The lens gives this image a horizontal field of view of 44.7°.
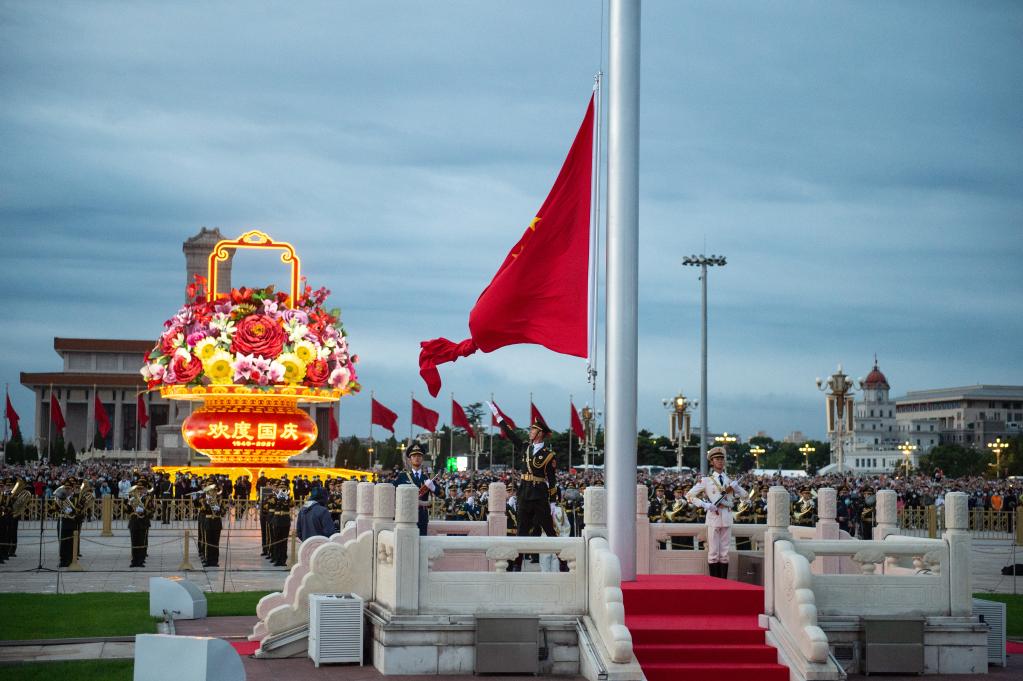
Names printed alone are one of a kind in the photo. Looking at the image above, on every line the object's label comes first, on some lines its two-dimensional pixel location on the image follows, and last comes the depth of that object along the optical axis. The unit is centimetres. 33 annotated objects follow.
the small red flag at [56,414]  5380
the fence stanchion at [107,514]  3325
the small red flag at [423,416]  4358
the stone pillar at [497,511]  1541
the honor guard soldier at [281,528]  2648
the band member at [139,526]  2544
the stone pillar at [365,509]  1431
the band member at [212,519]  2642
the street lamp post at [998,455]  9709
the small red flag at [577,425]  4862
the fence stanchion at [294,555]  2508
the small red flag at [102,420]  5348
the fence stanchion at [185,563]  2498
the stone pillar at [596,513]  1148
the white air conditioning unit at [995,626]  1256
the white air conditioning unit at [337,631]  1217
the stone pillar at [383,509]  1277
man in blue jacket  1925
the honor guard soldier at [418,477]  1528
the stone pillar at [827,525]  1417
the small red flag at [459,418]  4625
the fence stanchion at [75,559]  2394
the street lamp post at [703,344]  4162
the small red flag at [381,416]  4734
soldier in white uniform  1372
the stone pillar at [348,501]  1641
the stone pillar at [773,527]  1161
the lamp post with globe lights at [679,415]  6297
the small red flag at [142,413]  5881
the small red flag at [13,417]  5444
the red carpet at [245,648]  1327
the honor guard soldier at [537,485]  1414
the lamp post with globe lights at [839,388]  5809
